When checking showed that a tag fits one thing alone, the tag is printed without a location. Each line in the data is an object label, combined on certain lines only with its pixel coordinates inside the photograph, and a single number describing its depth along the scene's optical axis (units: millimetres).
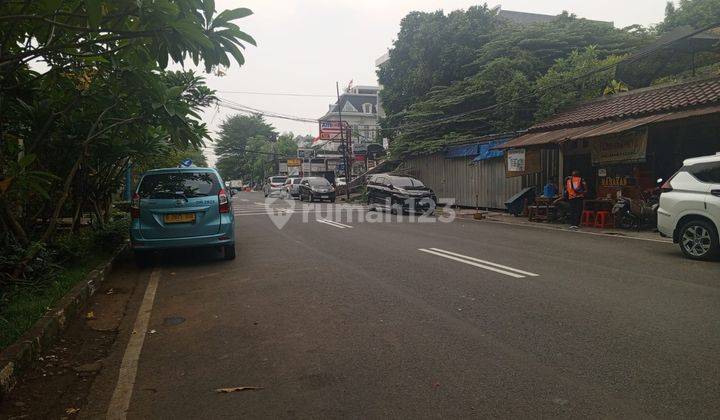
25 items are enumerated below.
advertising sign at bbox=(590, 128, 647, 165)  13516
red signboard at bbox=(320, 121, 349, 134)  47756
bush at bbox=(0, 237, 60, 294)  6012
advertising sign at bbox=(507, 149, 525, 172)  17609
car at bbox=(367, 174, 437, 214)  20266
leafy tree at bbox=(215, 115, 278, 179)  81438
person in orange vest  14250
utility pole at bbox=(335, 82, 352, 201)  33188
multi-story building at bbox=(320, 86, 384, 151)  70500
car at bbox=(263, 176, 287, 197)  47016
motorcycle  13094
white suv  7961
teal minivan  8102
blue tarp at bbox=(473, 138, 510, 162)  20959
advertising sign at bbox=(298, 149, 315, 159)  62638
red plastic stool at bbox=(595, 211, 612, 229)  13820
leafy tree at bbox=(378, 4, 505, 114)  29984
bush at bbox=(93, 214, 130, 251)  9297
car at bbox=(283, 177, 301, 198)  39438
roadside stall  13055
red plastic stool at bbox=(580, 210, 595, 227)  14501
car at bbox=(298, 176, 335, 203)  32000
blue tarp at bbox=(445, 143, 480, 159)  22705
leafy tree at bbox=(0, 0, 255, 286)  3859
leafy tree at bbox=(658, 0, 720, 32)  23444
